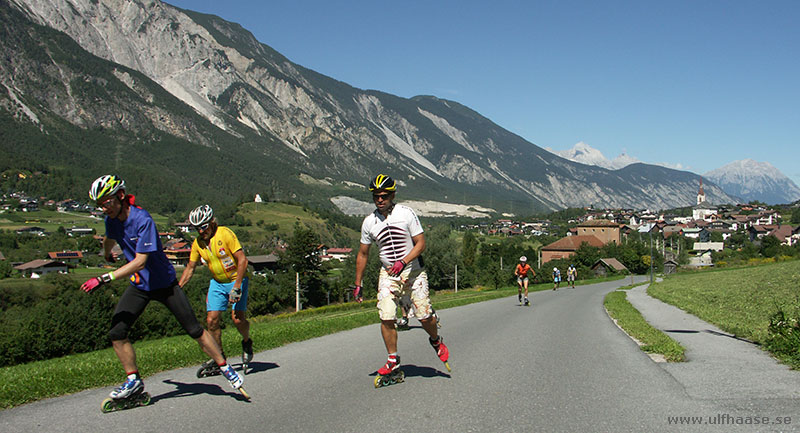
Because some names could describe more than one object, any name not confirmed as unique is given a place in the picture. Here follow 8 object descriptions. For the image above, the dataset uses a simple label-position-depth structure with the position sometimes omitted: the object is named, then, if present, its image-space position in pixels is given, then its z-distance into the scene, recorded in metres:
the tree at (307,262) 80.44
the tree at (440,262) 93.25
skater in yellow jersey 7.86
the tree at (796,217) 157.12
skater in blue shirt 6.11
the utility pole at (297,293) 71.88
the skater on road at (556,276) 43.47
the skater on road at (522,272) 23.95
